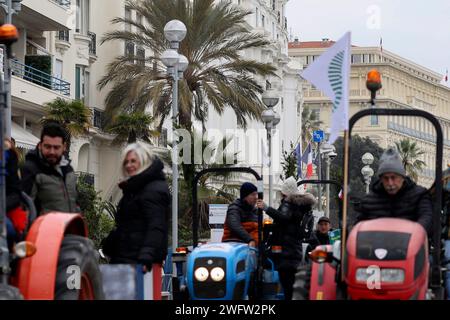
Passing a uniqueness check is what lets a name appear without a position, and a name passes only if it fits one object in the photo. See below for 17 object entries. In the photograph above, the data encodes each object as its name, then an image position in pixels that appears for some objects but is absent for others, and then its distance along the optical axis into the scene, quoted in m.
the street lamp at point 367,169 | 36.19
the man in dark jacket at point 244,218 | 15.47
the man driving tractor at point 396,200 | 11.31
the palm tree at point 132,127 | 42.88
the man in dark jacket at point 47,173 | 11.12
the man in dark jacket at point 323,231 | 19.09
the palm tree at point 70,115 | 37.75
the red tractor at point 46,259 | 9.42
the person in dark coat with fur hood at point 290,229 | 15.59
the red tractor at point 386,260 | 10.49
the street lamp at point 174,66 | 27.61
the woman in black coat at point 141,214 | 11.22
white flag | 11.00
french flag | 55.38
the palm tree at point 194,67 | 43.34
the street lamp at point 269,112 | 35.02
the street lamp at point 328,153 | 58.28
